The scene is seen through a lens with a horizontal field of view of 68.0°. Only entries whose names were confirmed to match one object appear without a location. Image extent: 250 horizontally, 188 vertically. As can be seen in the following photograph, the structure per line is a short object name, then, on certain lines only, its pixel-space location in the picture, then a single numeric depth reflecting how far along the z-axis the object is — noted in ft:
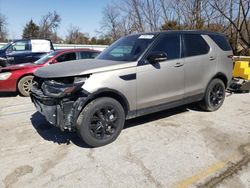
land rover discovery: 8.92
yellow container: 19.04
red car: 17.17
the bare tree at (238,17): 38.27
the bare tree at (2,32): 131.60
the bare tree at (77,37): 130.15
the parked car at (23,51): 24.82
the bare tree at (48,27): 149.52
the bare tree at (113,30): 98.43
